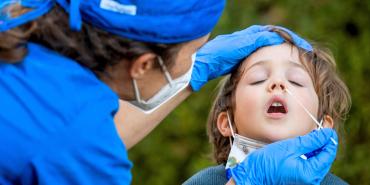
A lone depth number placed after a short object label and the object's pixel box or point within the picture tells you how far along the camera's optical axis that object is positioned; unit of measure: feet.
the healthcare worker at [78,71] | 12.28
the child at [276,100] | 16.81
